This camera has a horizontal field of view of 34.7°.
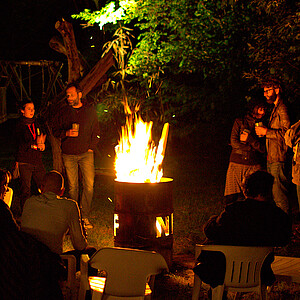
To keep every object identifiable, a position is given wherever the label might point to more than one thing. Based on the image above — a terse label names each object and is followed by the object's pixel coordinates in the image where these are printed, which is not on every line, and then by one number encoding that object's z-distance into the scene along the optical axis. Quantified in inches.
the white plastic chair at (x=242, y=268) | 144.7
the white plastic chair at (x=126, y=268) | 135.6
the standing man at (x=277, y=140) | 264.5
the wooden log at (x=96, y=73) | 361.7
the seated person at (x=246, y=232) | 149.9
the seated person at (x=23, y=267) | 130.1
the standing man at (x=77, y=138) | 285.1
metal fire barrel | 213.2
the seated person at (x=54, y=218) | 162.2
